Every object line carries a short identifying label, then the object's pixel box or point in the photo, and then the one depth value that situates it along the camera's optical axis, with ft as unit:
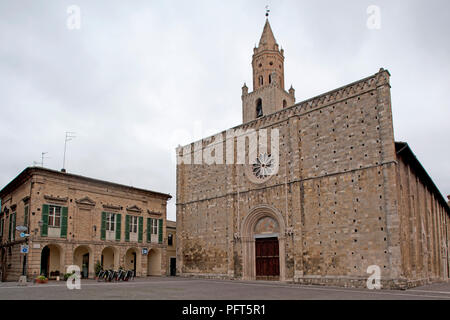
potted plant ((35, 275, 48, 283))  73.97
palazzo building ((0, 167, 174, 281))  84.74
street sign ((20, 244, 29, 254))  69.77
